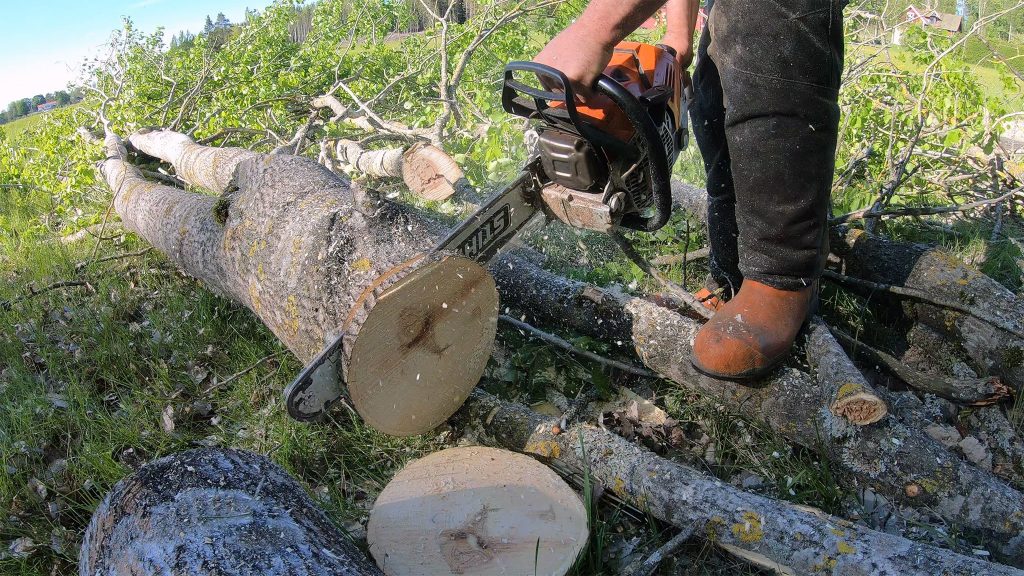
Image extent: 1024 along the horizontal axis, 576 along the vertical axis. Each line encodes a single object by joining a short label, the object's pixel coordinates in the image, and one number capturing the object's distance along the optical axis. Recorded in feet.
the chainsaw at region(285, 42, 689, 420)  6.06
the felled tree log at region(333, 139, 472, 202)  10.23
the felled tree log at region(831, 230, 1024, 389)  6.75
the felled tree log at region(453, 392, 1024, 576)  4.54
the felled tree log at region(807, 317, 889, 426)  5.45
